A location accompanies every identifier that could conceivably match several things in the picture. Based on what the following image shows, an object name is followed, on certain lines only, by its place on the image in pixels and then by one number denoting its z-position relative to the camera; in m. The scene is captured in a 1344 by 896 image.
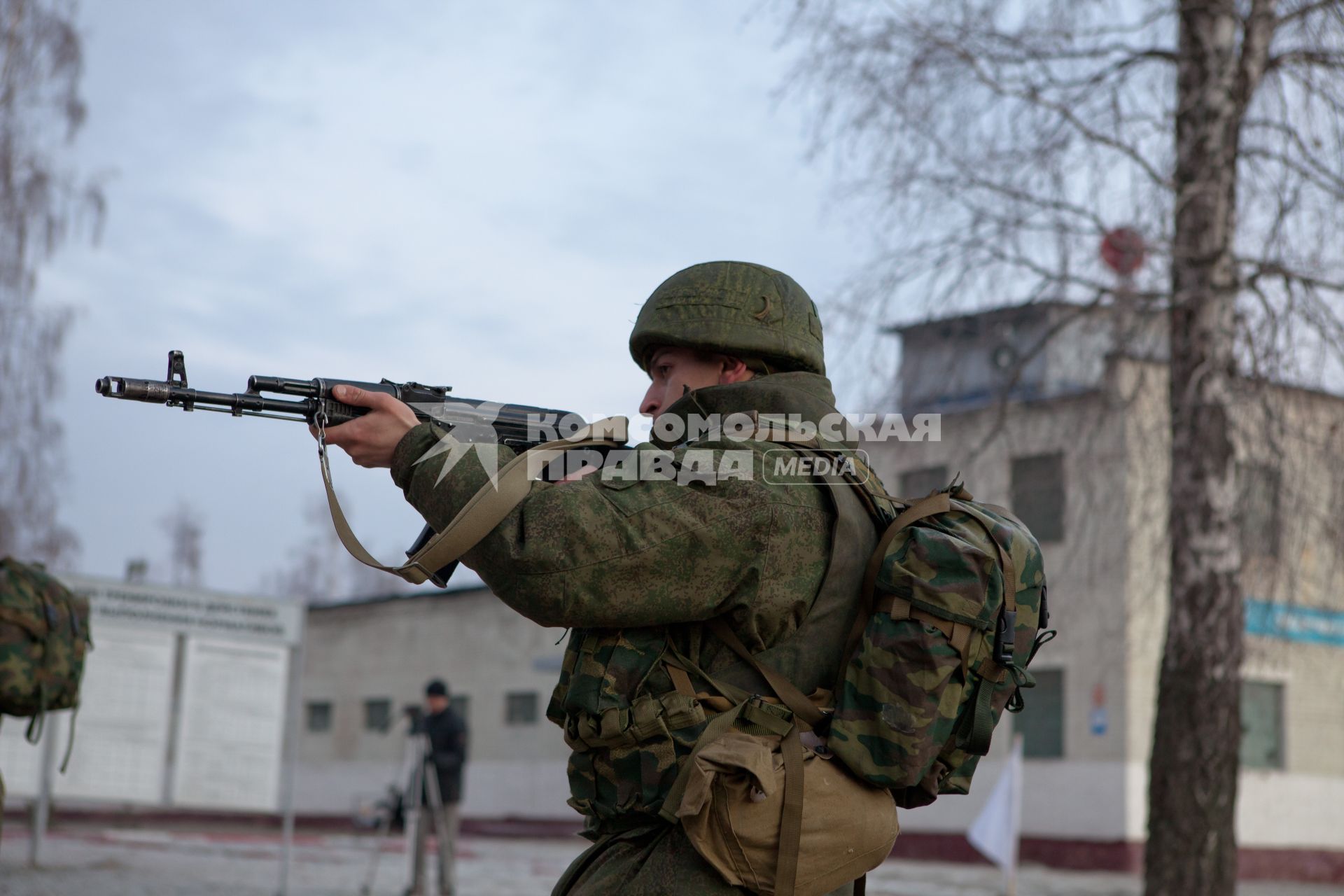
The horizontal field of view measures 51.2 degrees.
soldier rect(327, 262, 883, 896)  2.26
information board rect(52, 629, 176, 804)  11.01
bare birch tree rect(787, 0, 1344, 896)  7.96
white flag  11.70
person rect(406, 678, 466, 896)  11.68
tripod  11.22
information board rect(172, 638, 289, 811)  11.11
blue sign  9.35
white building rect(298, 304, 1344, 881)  8.93
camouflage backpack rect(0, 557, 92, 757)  5.94
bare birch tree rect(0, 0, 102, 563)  20.38
